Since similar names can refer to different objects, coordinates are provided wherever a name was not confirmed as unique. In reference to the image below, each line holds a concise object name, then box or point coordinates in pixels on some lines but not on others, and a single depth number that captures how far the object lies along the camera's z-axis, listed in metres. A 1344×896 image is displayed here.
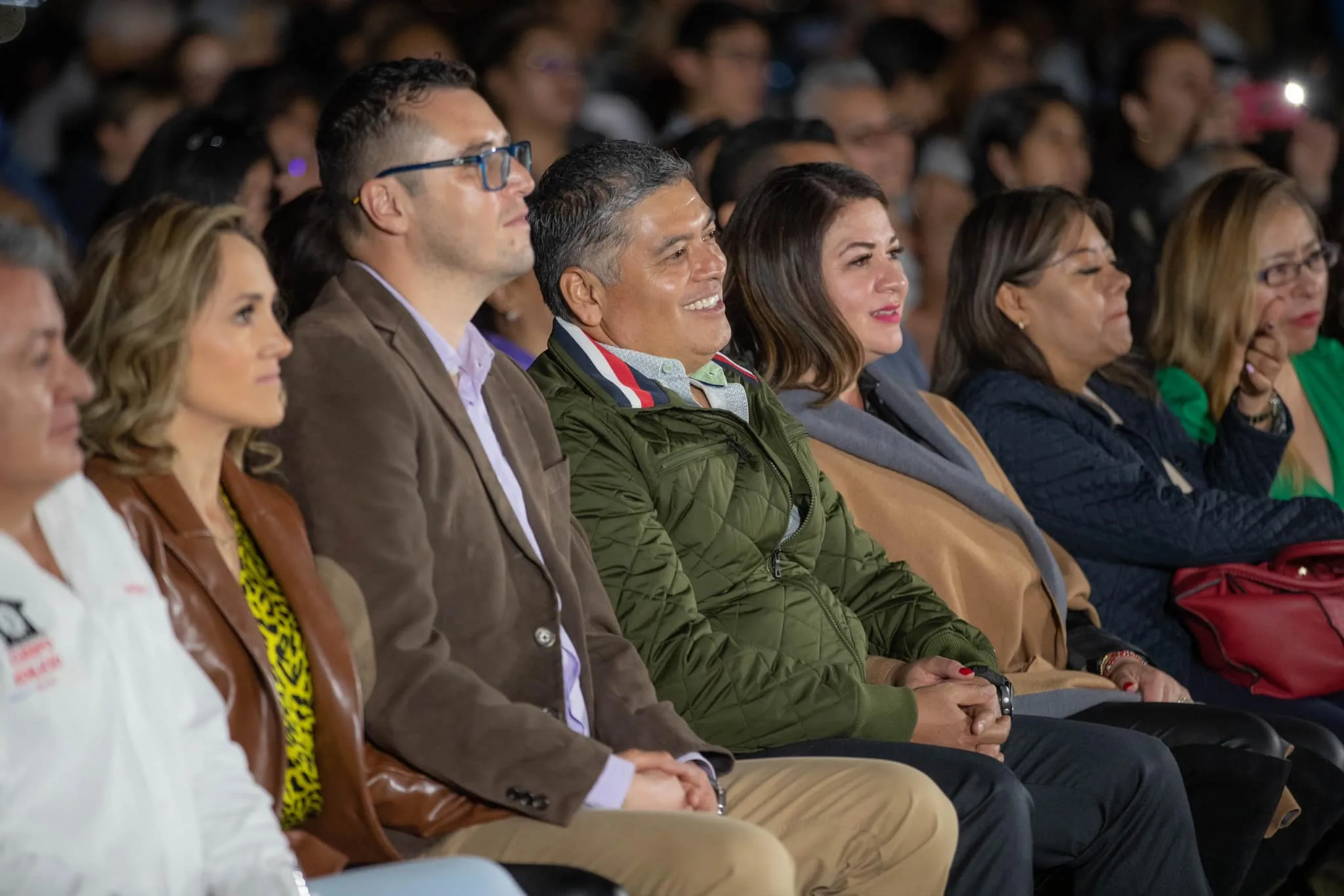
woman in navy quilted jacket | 7.30
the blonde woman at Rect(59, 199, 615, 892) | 4.07
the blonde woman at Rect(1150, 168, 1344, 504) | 8.59
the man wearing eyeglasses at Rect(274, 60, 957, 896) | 4.43
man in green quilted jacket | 5.39
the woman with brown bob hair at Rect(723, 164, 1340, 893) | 6.65
